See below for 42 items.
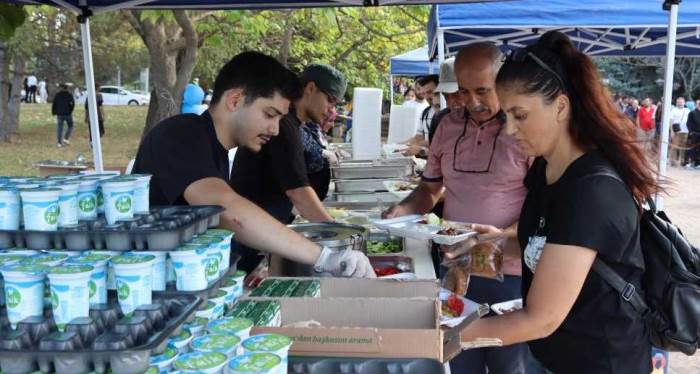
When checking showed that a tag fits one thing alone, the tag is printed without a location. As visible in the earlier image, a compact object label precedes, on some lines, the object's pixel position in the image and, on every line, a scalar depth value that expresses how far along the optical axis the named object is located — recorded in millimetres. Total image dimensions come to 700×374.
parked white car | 41156
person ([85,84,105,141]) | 18077
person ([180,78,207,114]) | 8742
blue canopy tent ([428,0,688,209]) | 3613
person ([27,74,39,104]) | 39688
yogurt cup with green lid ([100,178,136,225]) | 1649
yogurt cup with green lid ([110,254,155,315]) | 1344
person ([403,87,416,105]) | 16288
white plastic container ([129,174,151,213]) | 1745
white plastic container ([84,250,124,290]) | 1417
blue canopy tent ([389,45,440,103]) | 12773
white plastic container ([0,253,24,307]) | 1407
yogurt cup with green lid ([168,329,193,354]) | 1296
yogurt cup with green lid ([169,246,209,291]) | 1476
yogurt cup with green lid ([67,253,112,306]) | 1356
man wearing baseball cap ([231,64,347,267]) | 3154
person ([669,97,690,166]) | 16297
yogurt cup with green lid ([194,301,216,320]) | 1484
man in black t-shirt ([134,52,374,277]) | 2043
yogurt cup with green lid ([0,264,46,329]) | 1285
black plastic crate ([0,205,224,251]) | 1498
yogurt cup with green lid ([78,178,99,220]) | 1657
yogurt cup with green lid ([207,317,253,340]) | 1369
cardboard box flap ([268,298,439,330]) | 1643
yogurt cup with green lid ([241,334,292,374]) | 1269
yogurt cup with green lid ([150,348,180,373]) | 1212
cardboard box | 1452
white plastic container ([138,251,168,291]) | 1456
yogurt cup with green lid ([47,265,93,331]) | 1259
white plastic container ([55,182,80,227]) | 1573
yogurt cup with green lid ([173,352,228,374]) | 1179
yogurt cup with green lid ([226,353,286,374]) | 1167
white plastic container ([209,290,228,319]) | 1545
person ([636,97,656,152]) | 17192
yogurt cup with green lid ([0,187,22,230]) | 1545
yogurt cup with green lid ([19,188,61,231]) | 1516
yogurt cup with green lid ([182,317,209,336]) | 1394
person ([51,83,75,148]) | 18453
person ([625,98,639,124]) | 20623
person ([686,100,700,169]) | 15672
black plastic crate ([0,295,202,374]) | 1119
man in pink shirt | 2779
